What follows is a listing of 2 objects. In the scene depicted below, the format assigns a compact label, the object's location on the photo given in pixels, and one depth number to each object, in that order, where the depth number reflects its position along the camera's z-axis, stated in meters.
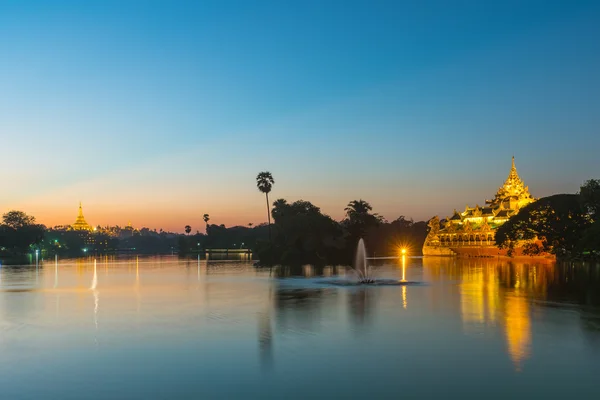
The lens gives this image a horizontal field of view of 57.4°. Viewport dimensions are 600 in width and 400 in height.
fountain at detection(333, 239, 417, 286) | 46.84
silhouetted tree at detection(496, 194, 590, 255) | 80.44
